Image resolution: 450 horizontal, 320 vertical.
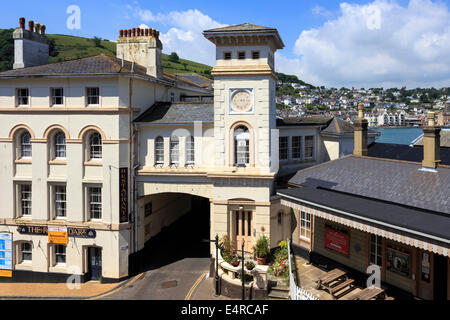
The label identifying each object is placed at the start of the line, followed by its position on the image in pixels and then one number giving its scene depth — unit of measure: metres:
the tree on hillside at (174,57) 154.25
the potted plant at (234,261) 19.12
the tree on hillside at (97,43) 151.88
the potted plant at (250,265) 18.41
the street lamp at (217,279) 19.08
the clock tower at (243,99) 21.02
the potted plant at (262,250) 19.92
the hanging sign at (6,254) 23.31
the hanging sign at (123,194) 22.25
